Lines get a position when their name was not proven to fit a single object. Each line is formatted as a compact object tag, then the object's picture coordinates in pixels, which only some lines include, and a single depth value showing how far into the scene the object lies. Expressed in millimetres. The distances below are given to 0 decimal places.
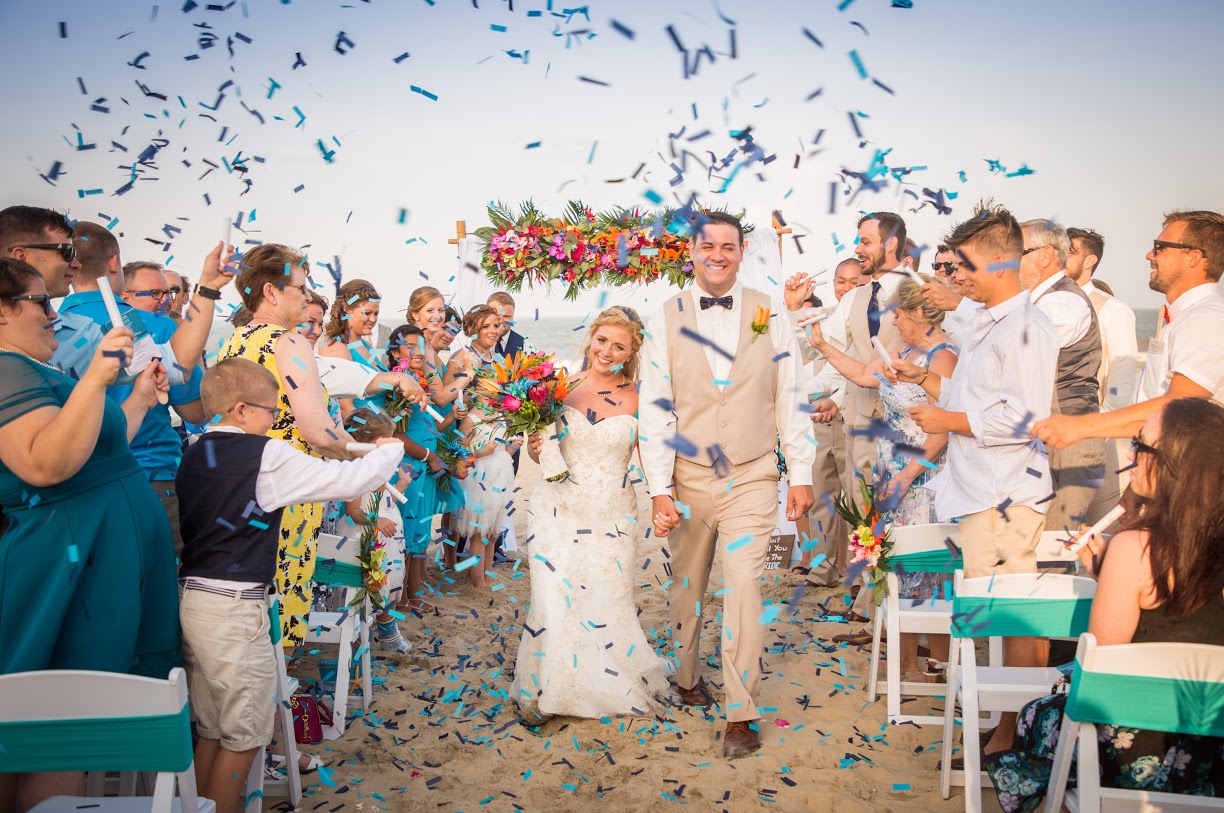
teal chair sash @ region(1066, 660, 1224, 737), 2555
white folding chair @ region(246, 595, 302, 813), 3680
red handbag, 4535
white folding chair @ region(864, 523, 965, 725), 4715
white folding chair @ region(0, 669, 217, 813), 2367
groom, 4871
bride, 4961
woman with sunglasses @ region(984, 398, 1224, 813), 2861
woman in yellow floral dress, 4285
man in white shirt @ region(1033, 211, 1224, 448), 3842
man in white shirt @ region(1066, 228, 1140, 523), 6137
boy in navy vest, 3396
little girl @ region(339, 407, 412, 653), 5508
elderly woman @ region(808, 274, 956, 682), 5359
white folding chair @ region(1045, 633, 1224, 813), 2547
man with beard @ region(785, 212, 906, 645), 6621
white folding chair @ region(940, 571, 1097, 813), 3381
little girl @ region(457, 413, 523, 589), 7779
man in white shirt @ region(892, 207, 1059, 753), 4121
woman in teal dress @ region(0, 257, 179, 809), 2801
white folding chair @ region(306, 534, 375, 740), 4746
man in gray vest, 5000
